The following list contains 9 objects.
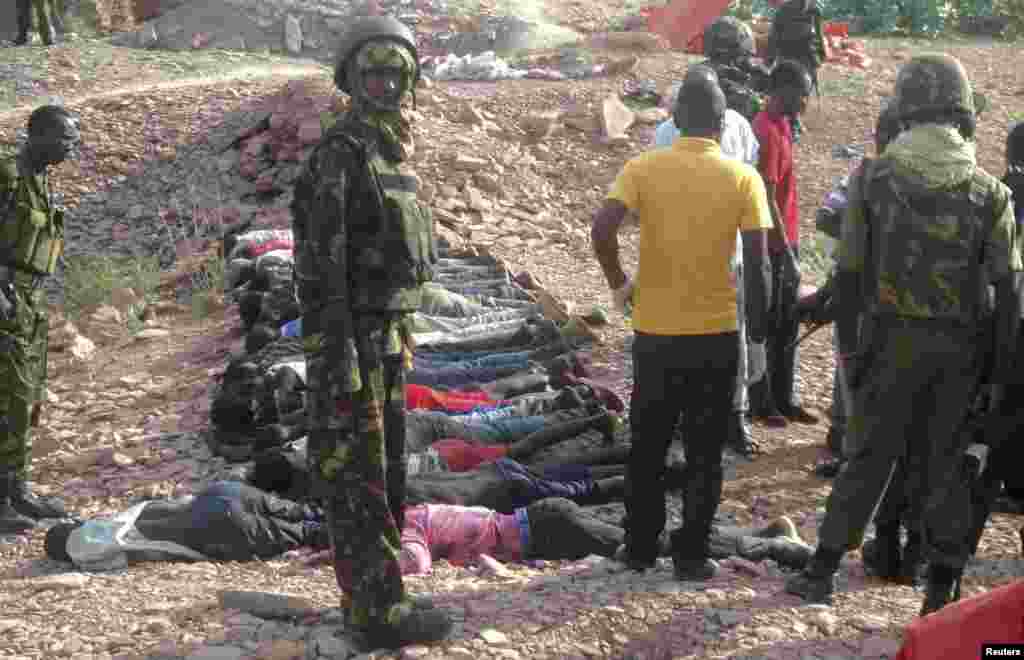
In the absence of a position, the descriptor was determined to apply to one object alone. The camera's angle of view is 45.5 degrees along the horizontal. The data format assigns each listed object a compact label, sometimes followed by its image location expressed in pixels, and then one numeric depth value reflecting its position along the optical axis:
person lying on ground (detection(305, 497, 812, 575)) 4.55
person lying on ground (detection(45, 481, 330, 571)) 4.61
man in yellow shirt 3.88
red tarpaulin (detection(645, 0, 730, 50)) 15.41
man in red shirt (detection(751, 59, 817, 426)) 5.75
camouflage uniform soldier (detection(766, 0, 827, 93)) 7.71
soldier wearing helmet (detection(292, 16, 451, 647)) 3.32
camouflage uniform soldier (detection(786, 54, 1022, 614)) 3.67
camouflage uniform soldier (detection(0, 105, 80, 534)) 5.17
